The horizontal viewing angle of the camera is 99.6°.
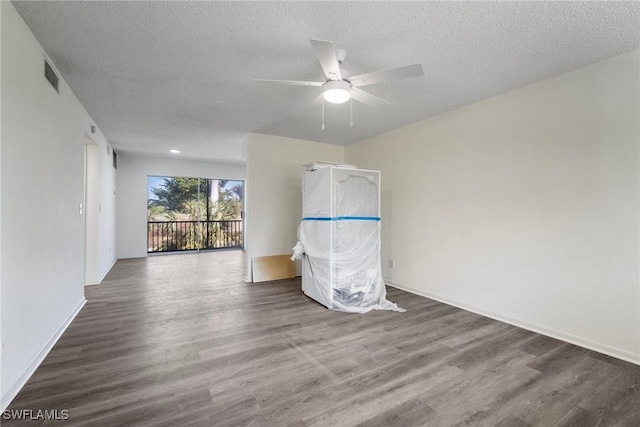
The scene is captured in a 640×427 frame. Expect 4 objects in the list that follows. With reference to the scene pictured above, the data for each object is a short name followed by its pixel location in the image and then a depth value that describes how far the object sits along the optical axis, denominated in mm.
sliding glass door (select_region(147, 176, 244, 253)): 6867
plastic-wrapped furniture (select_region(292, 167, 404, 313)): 3221
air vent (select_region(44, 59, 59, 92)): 2121
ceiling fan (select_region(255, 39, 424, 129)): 1747
